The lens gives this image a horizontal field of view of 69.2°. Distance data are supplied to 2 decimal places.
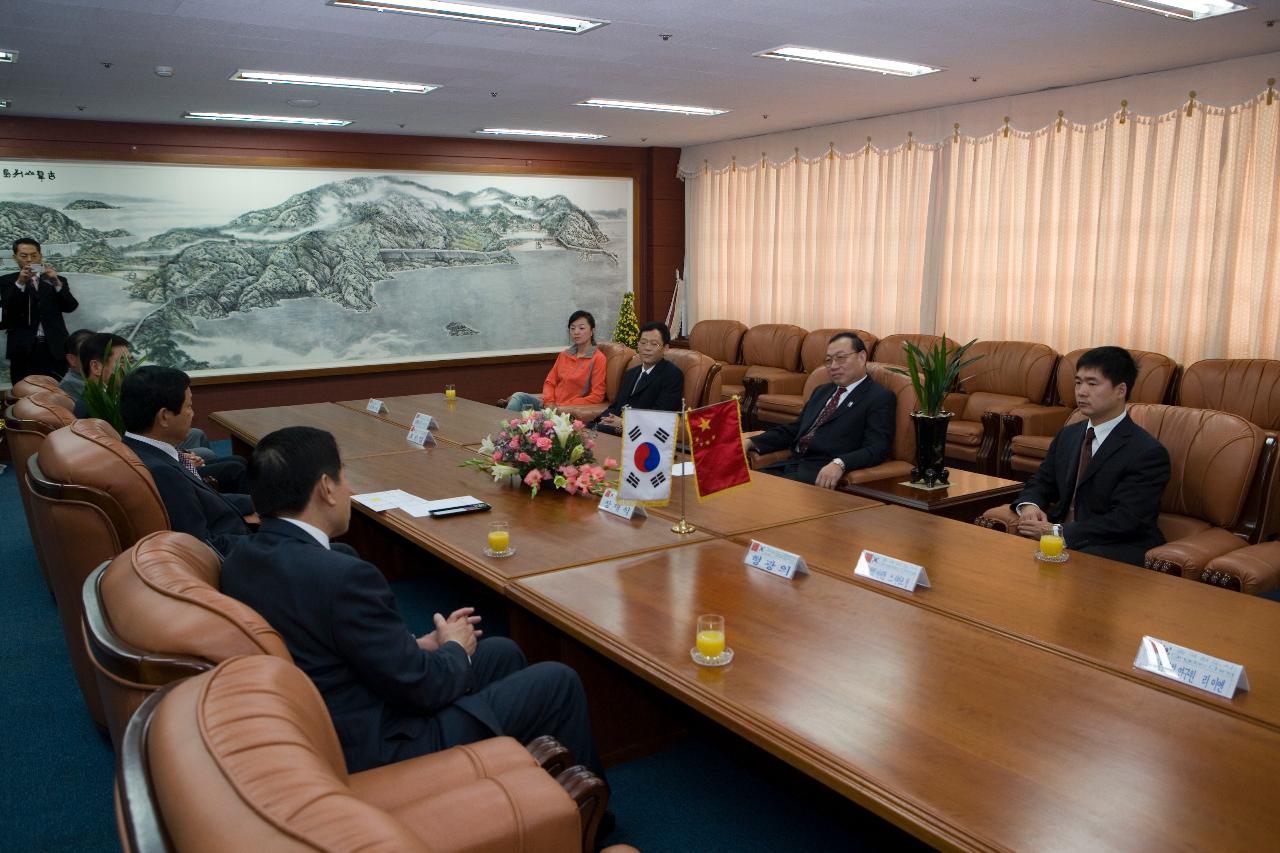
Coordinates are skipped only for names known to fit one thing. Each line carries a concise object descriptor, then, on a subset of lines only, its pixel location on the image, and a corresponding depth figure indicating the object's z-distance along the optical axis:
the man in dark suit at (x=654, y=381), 5.77
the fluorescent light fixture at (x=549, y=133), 8.45
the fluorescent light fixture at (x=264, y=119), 7.34
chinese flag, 2.88
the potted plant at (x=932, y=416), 3.84
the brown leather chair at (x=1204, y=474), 3.23
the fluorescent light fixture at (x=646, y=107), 6.86
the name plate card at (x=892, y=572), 2.44
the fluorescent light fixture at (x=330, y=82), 5.73
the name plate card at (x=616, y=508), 3.22
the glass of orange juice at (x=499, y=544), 2.75
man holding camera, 6.93
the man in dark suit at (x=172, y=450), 3.04
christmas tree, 9.55
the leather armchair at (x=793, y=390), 7.72
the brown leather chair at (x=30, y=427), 3.69
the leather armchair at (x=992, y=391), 6.29
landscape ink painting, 7.54
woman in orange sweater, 6.42
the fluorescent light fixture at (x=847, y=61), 5.17
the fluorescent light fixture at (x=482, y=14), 4.10
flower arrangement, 3.53
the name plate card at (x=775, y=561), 2.56
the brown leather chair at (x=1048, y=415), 5.93
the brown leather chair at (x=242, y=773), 0.84
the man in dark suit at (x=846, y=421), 4.34
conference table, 1.48
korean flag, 3.03
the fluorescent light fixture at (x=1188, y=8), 4.21
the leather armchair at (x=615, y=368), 6.43
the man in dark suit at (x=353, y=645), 1.94
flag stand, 3.01
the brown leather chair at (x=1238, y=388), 5.36
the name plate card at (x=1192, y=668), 1.83
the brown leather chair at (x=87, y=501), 2.52
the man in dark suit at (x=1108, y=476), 3.20
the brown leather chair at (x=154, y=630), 1.47
